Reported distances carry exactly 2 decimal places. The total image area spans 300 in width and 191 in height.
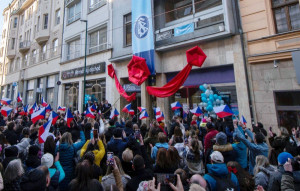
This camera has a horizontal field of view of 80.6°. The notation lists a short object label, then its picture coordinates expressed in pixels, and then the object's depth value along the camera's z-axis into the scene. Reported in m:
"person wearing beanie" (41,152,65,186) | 2.75
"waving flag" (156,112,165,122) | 7.68
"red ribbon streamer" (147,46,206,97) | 9.05
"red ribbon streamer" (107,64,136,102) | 11.50
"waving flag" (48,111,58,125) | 6.45
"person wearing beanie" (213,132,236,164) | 3.71
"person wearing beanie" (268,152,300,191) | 2.47
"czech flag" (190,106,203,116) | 7.45
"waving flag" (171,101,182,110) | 8.66
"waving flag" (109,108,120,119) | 8.08
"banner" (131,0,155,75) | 11.09
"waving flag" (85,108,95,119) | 7.52
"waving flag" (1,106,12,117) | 7.54
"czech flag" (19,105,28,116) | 10.03
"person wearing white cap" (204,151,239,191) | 2.36
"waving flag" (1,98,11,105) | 9.37
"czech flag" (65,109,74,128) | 5.98
